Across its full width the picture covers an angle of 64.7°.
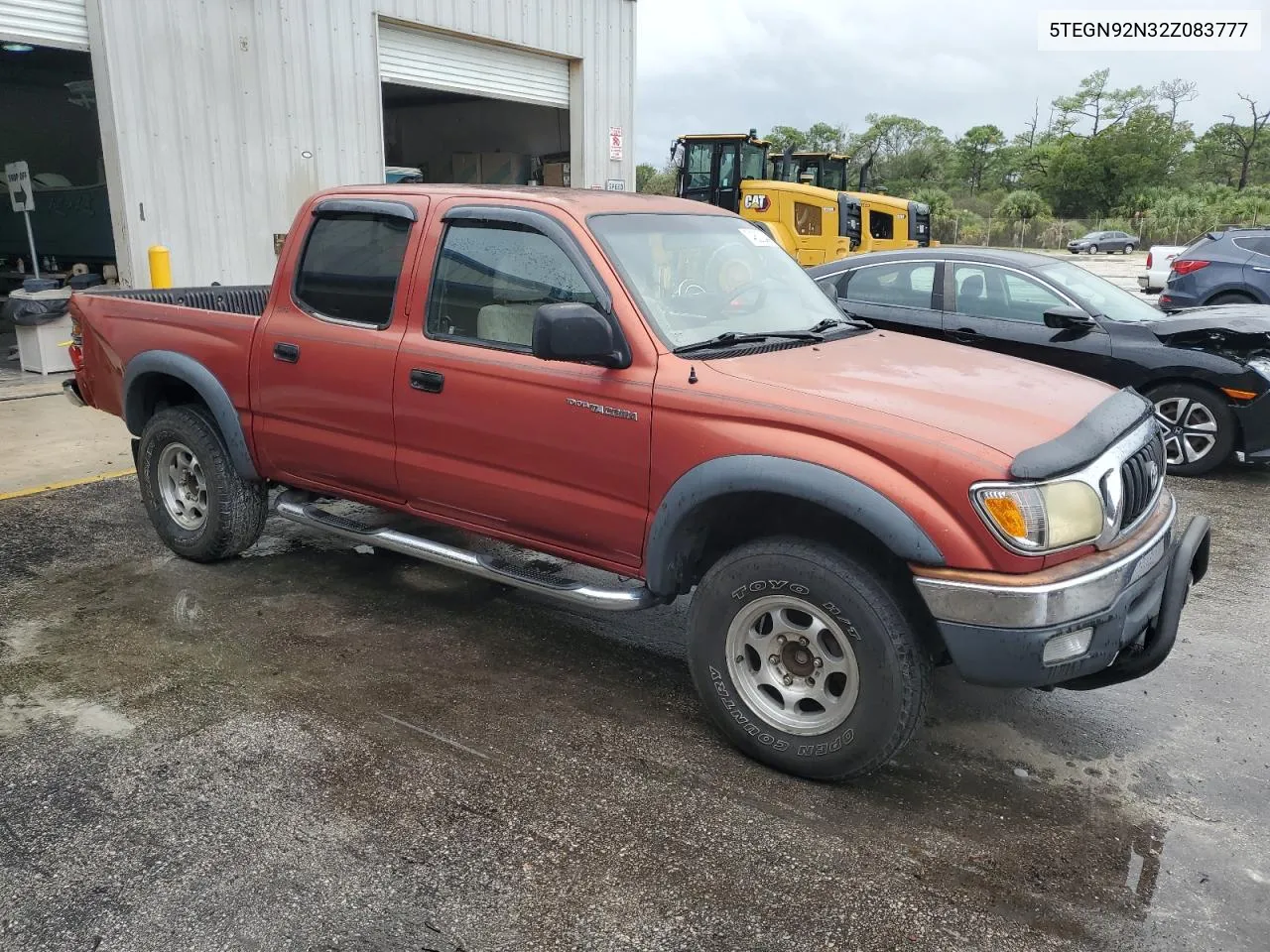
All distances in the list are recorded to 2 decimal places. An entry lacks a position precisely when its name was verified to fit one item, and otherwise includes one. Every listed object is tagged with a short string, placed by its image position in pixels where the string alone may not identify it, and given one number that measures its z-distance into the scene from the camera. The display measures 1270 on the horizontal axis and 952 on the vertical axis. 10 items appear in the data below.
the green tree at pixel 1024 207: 65.50
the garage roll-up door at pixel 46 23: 9.60
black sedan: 7.10
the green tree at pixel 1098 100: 83.24
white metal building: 10.41
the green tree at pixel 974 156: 92.19
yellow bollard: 10.54
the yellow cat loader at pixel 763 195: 18.69
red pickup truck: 2.94
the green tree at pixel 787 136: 97.36
